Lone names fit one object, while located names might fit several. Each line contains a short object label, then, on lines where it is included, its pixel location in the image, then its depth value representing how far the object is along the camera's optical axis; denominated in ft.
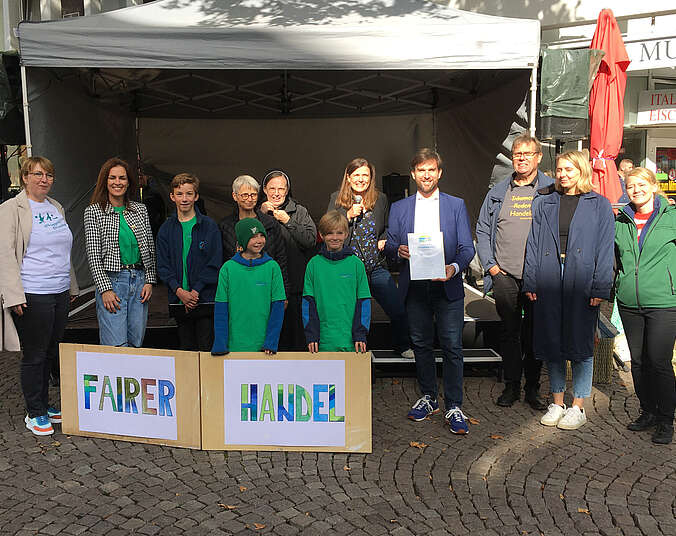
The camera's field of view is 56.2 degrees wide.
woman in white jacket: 12.59
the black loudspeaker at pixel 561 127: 17.63
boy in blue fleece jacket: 13.73
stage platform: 17.43
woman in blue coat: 12.99
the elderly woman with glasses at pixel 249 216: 13.75
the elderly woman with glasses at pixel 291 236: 14.40
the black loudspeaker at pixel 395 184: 32.19
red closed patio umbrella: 18.61
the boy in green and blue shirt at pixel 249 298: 12.41
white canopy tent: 16.53
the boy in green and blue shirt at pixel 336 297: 12.80
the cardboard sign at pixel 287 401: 12.07
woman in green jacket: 12.58
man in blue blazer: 13.28
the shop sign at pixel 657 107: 36.32
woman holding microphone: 14.70
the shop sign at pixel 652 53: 28.99
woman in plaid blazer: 13.50
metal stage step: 17.03
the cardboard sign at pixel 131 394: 12.42
